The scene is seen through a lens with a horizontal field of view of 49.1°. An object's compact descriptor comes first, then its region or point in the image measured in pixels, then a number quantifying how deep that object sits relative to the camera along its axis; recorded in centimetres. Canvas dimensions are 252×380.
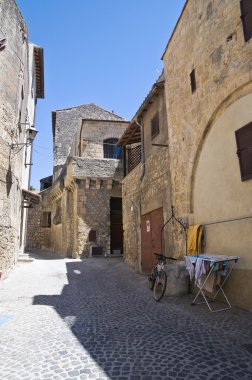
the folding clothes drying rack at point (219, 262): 462
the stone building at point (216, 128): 481
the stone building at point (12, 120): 843
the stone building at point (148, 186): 822
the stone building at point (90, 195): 1574
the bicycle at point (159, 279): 594
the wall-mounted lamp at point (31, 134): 1022
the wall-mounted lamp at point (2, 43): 804
